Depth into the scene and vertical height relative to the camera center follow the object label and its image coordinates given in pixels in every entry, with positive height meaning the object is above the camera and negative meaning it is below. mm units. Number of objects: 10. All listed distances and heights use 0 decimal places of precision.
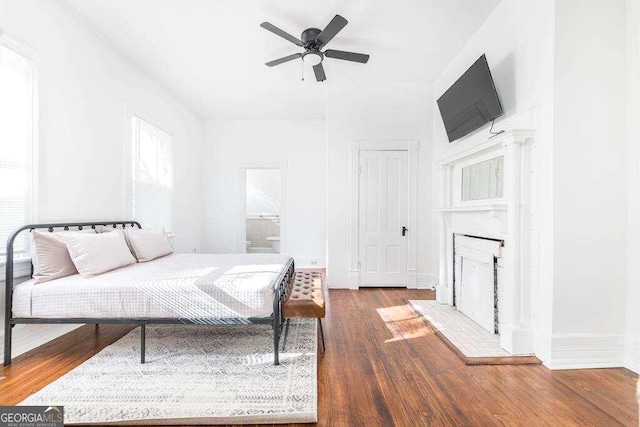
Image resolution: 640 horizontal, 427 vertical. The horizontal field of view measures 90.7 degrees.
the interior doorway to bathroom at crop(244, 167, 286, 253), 7613 +21
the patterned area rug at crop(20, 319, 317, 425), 1651 -1057
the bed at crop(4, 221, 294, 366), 2168 -631
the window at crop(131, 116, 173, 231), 3994 +507
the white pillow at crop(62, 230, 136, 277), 2408 -333
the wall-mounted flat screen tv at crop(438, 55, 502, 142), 2775 +1101
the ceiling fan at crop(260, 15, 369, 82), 2732 +1588
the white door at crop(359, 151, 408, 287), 4625 -66
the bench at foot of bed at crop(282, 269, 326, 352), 2242 -650
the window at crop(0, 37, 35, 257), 2299 +526
